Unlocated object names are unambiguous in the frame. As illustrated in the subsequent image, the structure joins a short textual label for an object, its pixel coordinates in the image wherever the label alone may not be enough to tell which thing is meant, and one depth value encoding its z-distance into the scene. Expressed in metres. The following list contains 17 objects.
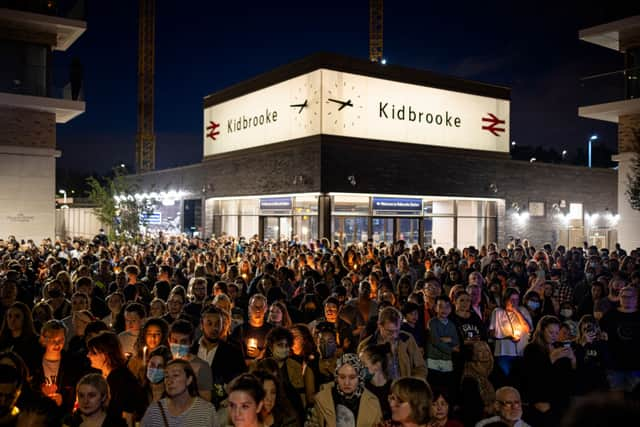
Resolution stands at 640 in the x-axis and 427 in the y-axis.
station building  25.38
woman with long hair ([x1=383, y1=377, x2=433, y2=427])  4.16
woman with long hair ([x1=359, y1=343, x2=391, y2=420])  5.35
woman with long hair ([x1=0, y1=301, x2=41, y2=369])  6.57
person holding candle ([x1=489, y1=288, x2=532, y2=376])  7.85
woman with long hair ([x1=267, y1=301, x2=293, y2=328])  7.66
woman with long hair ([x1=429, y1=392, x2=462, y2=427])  5.15
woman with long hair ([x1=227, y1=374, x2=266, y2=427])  4.12
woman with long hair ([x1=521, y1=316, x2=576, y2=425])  5.75
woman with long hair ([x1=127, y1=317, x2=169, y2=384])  6.28
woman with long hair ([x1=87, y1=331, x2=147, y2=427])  5.20
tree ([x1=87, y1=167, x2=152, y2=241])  27.81
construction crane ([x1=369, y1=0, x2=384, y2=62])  72.69
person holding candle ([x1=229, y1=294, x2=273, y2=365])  7.12
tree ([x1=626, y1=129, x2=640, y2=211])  22.11
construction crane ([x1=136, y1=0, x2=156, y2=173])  86.12
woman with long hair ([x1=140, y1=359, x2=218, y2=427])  4.53
